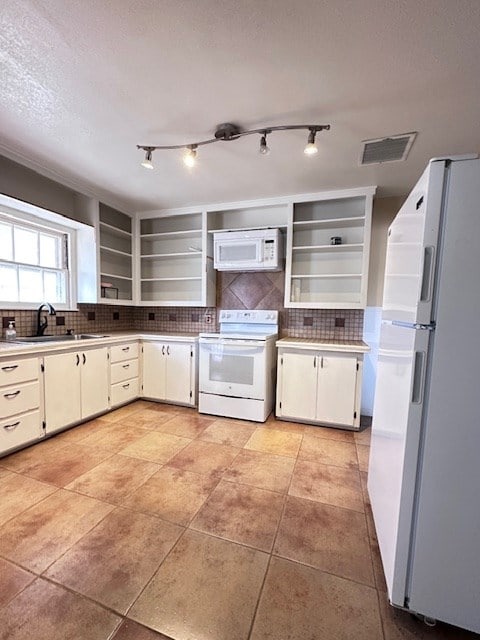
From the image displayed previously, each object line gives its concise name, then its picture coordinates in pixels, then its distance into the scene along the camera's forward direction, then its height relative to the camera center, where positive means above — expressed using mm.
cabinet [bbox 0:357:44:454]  2100 -854
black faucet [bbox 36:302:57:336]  2811 -269
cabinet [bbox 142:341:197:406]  3232 -866
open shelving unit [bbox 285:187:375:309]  2973 +555
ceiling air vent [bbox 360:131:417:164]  1938 +1126
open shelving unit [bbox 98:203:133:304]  3352 +502
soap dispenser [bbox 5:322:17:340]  2541 -368
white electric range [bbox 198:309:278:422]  2908 -794
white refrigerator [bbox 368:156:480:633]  943 -374
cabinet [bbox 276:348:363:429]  2719 -835
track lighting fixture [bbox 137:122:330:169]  1763 +1073
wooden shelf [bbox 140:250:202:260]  3490 +533
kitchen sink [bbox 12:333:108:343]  2671 -453
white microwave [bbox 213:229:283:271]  3062 +546
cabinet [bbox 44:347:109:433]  2434 -857
